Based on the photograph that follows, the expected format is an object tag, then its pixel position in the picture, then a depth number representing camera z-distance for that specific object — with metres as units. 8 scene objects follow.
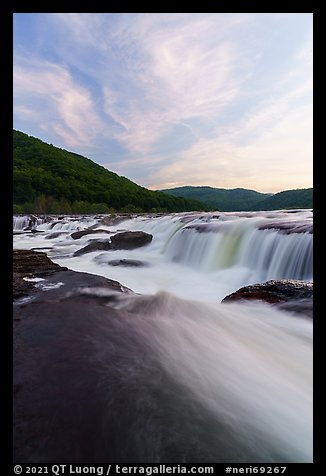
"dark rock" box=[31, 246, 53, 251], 11.83
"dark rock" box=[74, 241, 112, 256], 9.87
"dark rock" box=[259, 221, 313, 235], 6.98
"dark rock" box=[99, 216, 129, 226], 23.08
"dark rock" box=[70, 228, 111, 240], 14.39
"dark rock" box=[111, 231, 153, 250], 10.93
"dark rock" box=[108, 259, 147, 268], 8.13
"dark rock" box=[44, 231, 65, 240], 16.36
